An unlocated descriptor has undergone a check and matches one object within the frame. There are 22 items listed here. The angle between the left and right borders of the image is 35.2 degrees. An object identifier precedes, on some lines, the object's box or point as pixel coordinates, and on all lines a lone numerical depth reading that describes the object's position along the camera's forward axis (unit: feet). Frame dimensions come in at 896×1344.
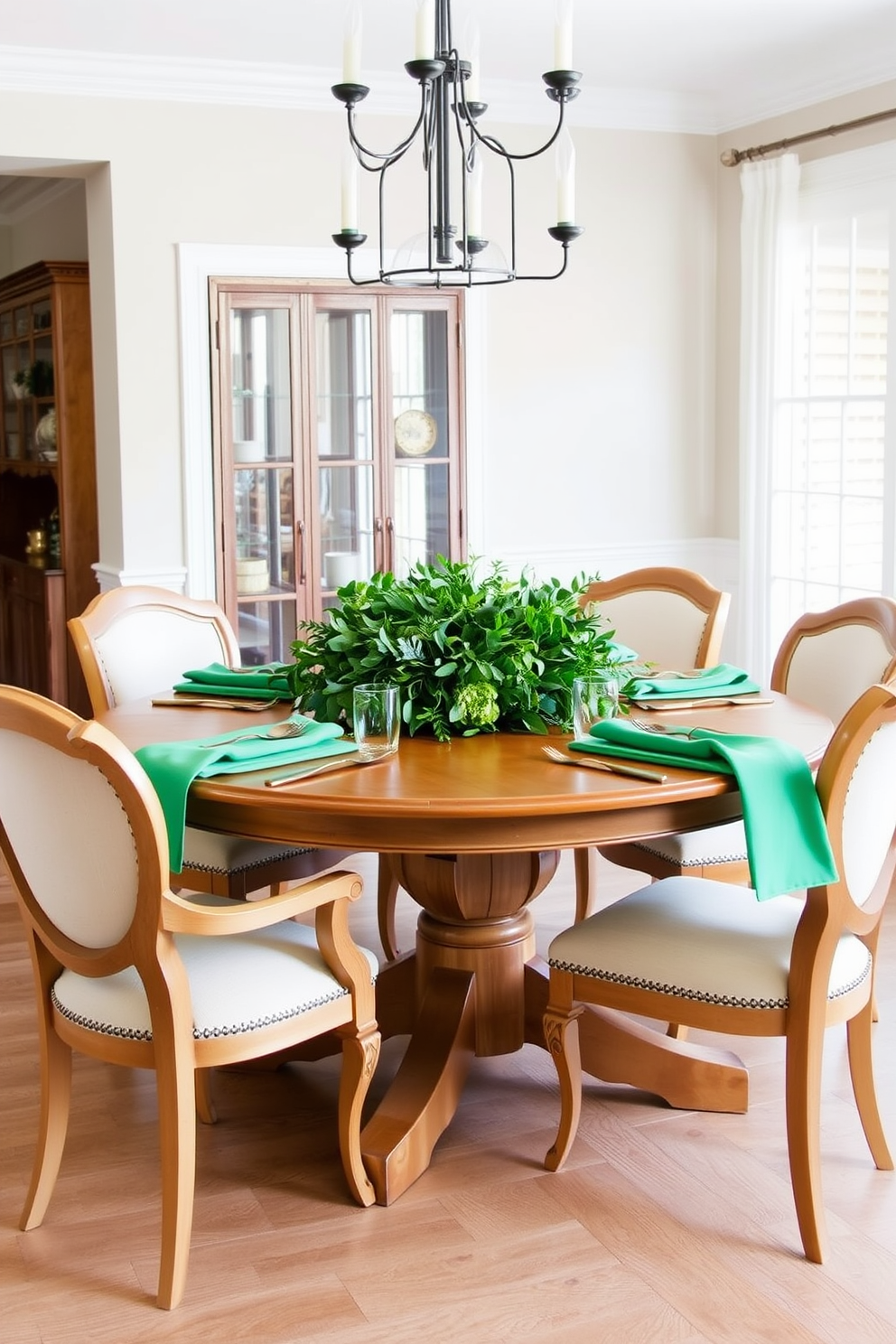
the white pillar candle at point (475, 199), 9.49
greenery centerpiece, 8.54
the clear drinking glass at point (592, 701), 8.29
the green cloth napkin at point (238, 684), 9.87
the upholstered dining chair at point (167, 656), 9.85
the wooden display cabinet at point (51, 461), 20.03
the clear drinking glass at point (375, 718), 7.96
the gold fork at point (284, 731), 8.35
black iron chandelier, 8.88
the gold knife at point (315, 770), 7.46
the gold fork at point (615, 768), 7.57
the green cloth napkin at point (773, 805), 7.32
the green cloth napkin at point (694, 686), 9.70
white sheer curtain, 17.56
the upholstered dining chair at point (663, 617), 12.19
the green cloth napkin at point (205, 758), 7.46
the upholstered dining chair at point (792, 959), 7.38
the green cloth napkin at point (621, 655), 9.74
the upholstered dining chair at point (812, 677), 10.03
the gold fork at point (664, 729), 8.35
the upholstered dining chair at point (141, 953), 6.86
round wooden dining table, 7.31
